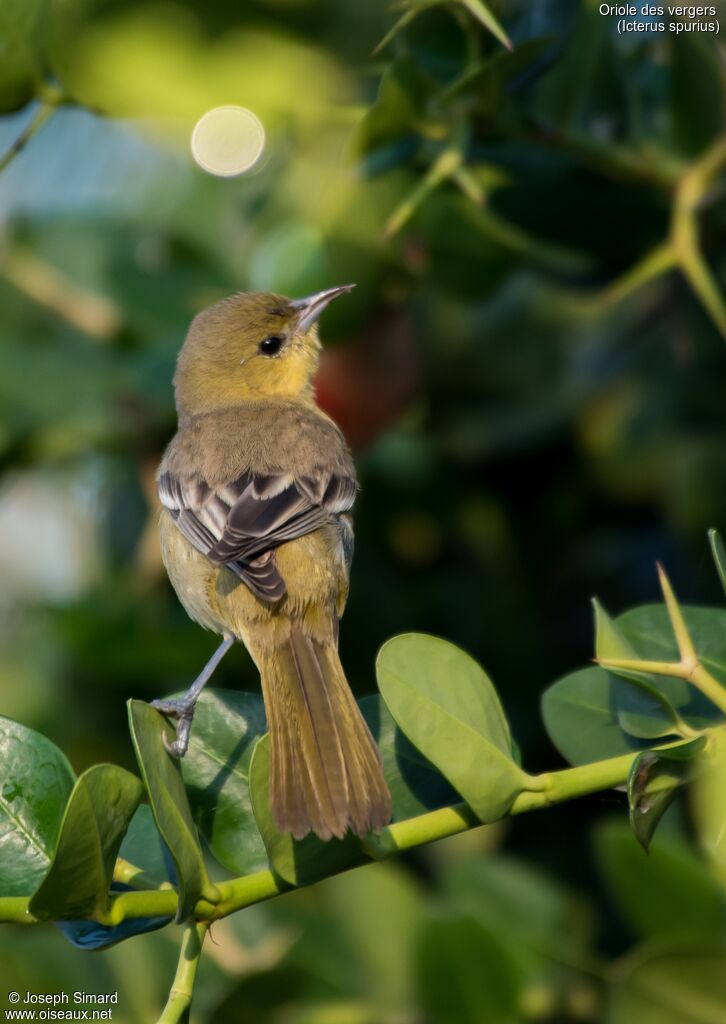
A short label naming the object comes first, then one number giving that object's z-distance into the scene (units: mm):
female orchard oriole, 4176
